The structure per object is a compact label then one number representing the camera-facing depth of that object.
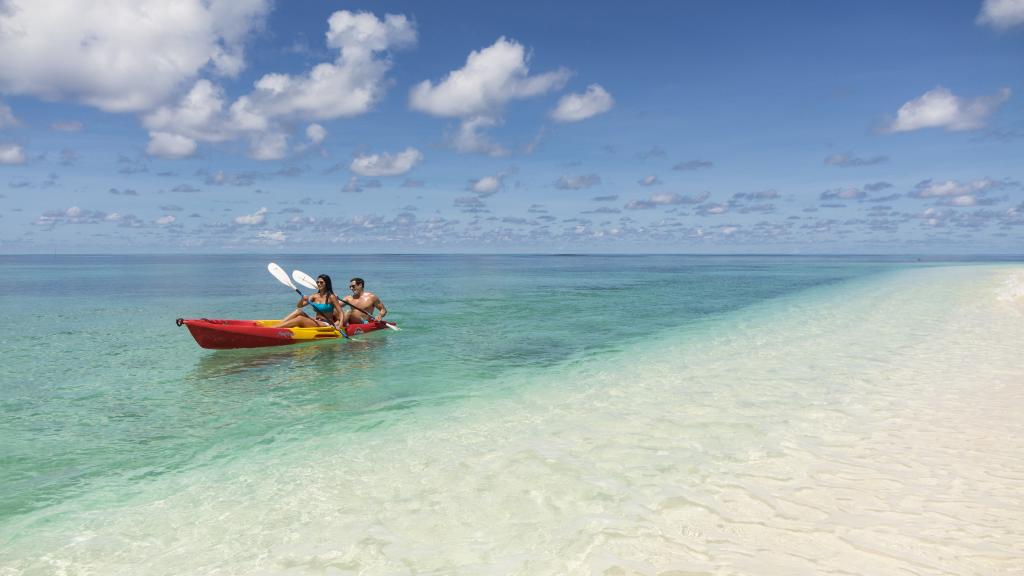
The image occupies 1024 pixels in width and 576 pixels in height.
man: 17.97
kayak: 13.91
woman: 16.05
